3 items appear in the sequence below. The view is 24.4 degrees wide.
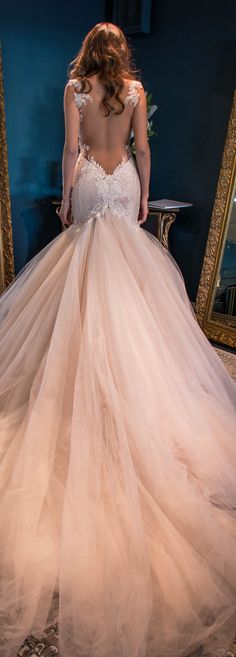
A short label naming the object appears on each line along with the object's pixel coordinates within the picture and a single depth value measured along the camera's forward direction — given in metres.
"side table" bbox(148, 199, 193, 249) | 3.83
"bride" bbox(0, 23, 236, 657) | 1.47
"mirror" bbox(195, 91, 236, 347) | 3.58
